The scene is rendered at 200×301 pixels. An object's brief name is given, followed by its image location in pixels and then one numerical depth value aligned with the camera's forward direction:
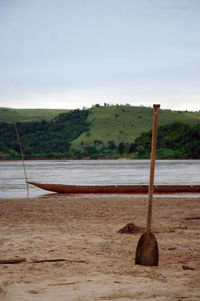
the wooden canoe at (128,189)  23.23
